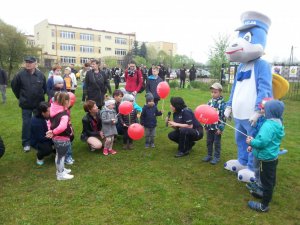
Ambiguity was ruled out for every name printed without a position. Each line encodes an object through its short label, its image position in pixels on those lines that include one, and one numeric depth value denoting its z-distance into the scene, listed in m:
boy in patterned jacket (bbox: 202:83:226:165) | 5.35
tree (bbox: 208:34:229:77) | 21.84
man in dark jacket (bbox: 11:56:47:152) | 5.89
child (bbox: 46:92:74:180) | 4.68
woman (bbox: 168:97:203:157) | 5.88
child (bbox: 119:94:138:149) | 6.50
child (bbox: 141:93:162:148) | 6.35
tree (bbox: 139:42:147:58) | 72.75
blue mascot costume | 4.53
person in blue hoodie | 3.51
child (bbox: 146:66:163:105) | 8.41
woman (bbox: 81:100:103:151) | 6.12
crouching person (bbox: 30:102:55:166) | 5.42
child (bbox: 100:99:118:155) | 5.96
